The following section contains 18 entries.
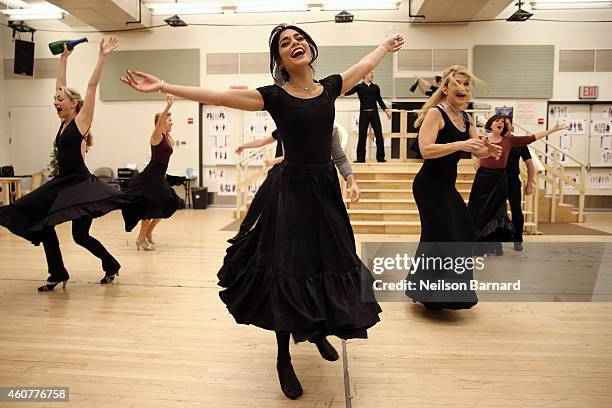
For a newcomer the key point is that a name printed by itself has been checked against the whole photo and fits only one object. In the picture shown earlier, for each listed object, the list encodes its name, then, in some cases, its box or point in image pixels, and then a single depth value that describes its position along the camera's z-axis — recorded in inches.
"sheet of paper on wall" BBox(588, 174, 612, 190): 415.8
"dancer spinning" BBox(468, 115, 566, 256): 200.5
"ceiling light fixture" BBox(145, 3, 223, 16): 370.6
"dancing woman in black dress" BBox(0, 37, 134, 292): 140.0
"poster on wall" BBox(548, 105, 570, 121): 412.5
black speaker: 416.5
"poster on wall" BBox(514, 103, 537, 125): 410.9
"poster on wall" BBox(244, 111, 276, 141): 436.1
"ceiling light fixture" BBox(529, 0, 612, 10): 348.5
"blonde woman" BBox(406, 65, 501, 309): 117.1
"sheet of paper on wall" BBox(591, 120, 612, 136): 413.4
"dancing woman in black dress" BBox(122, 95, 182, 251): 200.1
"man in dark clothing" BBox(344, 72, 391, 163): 346.3
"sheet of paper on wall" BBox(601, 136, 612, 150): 414.3
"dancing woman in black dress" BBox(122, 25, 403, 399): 76.8
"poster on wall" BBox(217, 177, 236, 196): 443.5
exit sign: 407.8
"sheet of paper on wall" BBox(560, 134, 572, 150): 414.9
